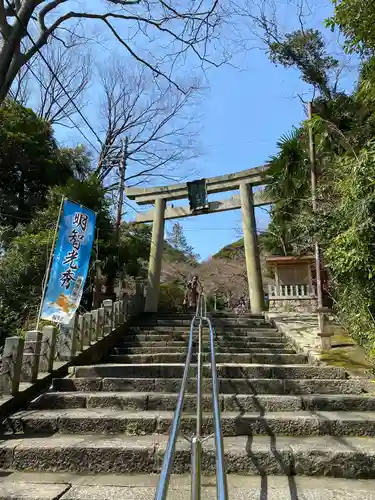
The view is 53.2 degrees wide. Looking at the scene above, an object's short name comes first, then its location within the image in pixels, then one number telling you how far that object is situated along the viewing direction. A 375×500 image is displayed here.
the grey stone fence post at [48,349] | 4.74
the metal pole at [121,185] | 13.50
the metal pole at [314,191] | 6.74
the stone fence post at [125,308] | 9.22
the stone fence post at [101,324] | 7.00
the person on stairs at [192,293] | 13.12
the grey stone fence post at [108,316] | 7.55
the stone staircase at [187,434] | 2.61
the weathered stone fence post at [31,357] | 4.31
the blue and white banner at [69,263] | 5.15
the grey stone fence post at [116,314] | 8.18
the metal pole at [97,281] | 11.77
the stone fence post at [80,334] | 5.92
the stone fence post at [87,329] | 6.21
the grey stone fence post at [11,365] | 3.85
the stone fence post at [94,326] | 6.66
